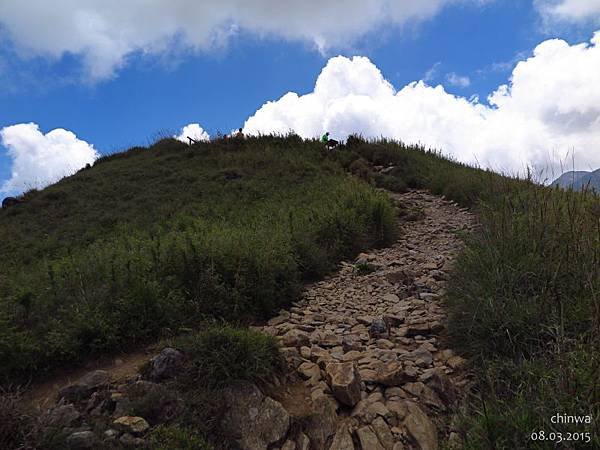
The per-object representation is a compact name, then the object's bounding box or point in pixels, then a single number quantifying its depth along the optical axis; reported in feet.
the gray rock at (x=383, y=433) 8.12
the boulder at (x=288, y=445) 8.28
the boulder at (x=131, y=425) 8.02
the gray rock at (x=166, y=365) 9.83
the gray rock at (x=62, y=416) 8.15
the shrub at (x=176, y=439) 7.66
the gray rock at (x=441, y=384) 9.18
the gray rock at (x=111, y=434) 7.70
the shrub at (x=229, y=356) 9.45
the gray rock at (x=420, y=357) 10.41
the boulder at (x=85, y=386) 9.82
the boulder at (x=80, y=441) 7.48
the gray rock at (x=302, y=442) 8.29
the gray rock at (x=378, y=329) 12.60
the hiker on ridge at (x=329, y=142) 58.85
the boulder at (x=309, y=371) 10.43
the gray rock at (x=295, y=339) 12.14
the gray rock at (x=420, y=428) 7.97
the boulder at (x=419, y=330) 12.26
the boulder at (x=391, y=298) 15.83
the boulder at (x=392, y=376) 9.68
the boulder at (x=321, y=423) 8.50
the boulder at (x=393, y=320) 13.28
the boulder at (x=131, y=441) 7.67
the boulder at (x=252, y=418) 8.33
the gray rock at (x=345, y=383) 9.24
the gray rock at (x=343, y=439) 8.15
